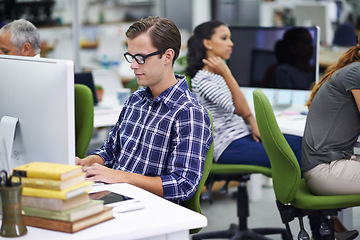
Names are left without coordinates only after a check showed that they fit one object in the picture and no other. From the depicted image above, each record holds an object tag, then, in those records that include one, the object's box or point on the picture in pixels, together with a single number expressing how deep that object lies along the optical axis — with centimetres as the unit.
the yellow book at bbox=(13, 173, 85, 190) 208
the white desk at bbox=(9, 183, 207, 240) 211
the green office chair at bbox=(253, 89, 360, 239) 309
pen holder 208
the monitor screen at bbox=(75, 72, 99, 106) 448
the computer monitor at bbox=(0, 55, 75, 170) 219
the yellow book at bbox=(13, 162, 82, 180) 208
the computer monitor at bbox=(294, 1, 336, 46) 824
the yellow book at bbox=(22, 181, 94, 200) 208
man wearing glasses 257
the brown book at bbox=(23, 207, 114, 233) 211
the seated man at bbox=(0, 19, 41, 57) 340
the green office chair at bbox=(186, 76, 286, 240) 378
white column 940
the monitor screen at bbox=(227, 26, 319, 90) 456
